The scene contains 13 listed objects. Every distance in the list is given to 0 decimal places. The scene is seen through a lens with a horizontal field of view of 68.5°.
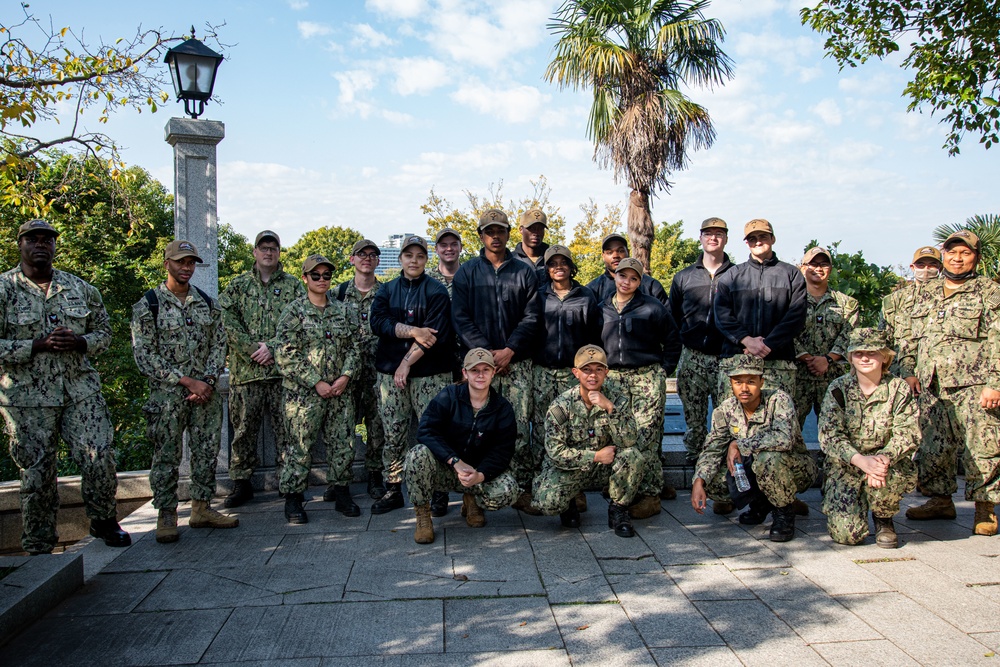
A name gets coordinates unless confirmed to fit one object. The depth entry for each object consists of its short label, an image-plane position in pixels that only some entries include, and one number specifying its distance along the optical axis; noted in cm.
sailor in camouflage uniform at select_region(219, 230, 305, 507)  592
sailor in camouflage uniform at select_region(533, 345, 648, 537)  503
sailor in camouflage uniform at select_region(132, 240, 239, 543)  505
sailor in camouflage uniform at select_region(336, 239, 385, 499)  608
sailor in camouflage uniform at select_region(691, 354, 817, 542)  491
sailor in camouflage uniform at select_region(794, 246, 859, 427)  609
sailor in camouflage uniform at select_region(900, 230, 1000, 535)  518
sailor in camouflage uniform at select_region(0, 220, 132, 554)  470
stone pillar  620
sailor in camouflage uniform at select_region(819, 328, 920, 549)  475
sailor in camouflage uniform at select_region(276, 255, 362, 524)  552
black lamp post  621
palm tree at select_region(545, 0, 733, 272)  1605
